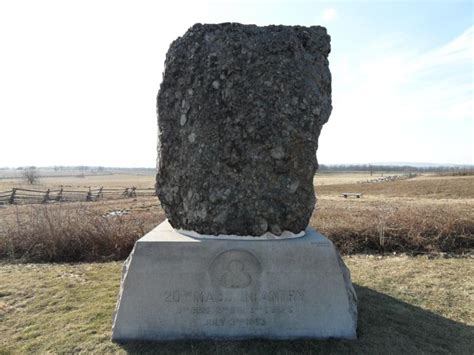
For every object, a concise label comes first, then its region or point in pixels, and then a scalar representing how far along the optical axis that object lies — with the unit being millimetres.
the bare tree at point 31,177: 59075
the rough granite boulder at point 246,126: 4152
